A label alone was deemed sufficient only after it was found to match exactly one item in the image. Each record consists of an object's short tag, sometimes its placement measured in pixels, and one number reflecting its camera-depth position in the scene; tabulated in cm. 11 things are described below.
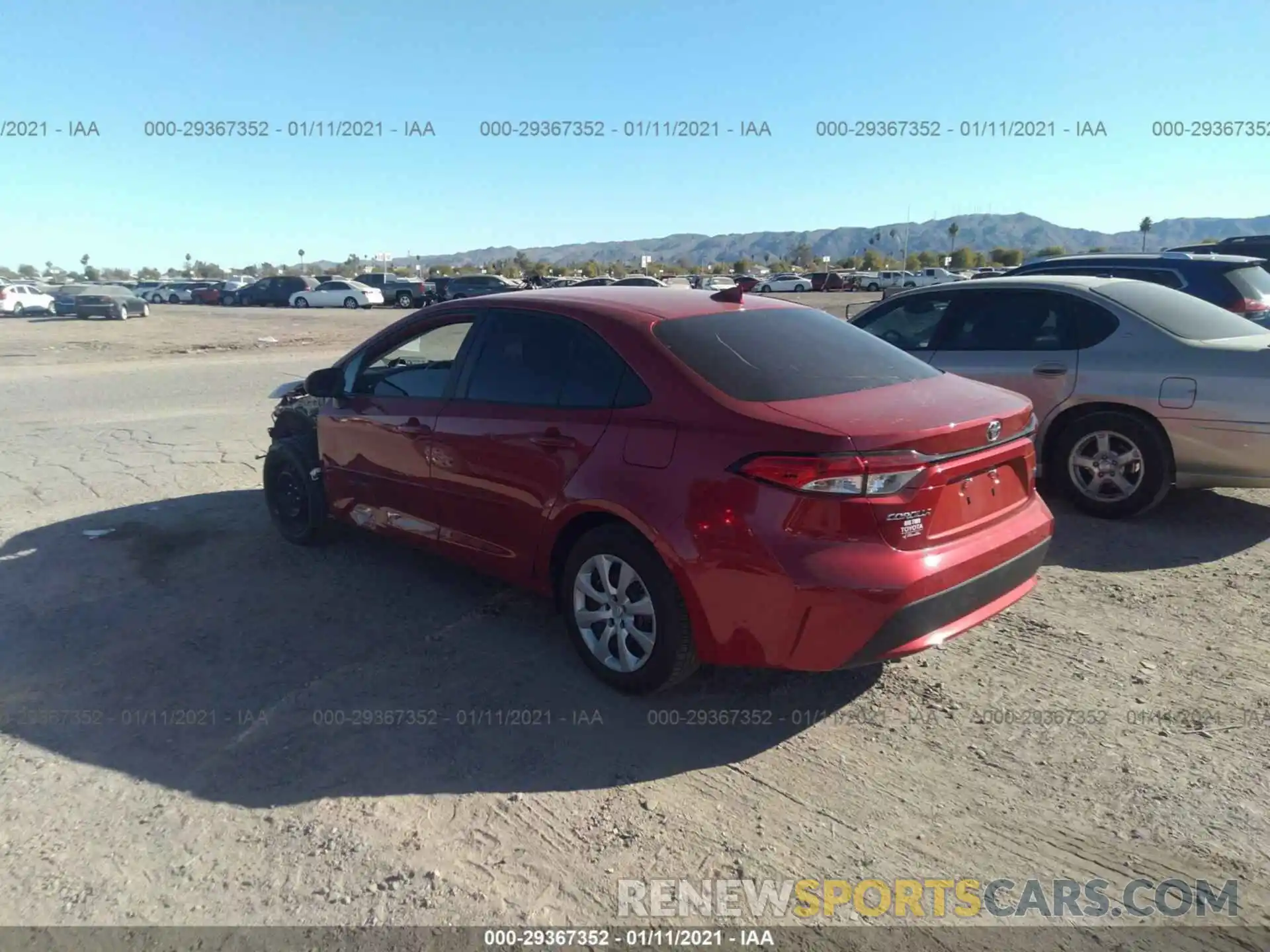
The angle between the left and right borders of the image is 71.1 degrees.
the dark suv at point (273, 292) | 4562
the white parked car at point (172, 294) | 5141
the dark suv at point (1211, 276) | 841
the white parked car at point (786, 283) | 5706
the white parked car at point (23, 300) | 3731
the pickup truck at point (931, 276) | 4761
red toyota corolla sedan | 318
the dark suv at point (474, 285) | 3891
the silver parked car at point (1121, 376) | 547
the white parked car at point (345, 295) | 4300
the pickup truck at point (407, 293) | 4500
